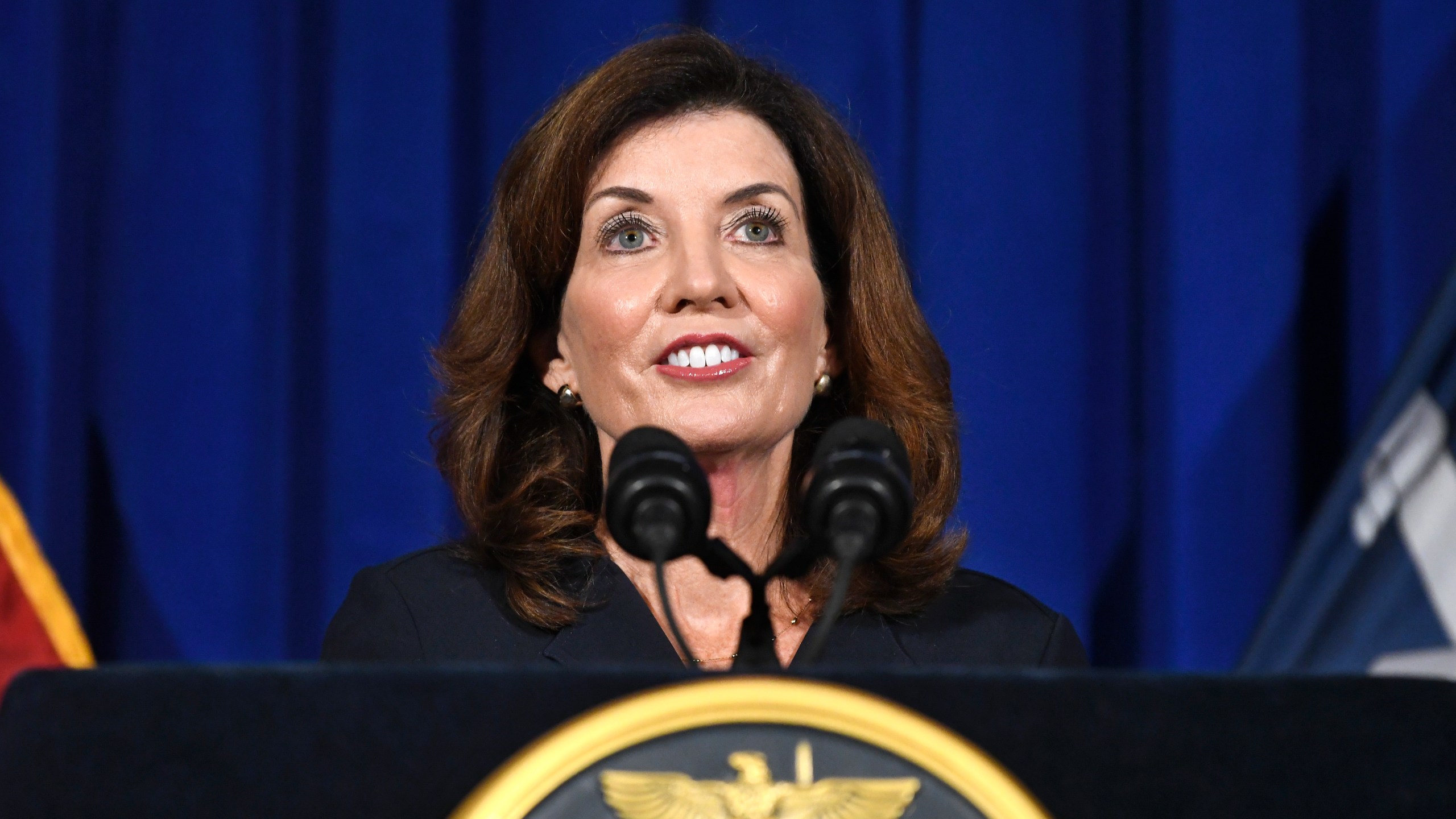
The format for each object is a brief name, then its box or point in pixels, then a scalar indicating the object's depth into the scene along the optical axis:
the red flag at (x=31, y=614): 3.96
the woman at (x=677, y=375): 3.78
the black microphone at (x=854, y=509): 3.46
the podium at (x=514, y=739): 3.04
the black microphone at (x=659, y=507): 3.47
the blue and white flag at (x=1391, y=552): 3.92
